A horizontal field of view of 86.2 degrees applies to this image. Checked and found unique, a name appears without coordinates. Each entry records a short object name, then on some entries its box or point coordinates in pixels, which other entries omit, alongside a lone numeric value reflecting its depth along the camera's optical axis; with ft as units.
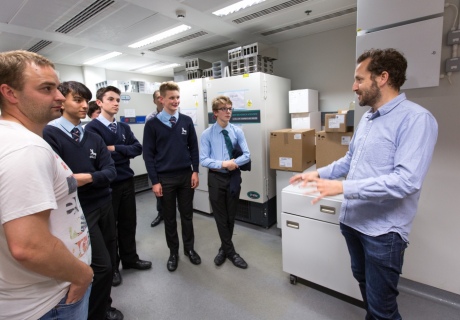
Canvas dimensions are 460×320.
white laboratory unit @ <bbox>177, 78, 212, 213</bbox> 11.21
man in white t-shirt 2.09
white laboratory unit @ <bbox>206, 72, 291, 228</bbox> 9.75
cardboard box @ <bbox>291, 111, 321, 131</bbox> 10.64
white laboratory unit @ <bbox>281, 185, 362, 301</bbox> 5.71
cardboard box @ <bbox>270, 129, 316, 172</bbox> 9.01
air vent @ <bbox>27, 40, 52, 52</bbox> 12.05
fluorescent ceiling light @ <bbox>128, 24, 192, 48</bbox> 11.02
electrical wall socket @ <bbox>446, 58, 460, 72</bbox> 5.17
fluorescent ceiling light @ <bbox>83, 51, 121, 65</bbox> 14.61
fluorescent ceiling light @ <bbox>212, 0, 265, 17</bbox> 8.72
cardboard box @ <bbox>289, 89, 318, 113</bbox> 10.50
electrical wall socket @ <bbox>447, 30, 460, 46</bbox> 5.11
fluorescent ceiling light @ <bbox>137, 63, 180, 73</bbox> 17.89
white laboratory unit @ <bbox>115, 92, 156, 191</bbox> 14.55
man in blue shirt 3.42
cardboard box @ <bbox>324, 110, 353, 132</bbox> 7.60
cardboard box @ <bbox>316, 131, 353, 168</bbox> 7.82
